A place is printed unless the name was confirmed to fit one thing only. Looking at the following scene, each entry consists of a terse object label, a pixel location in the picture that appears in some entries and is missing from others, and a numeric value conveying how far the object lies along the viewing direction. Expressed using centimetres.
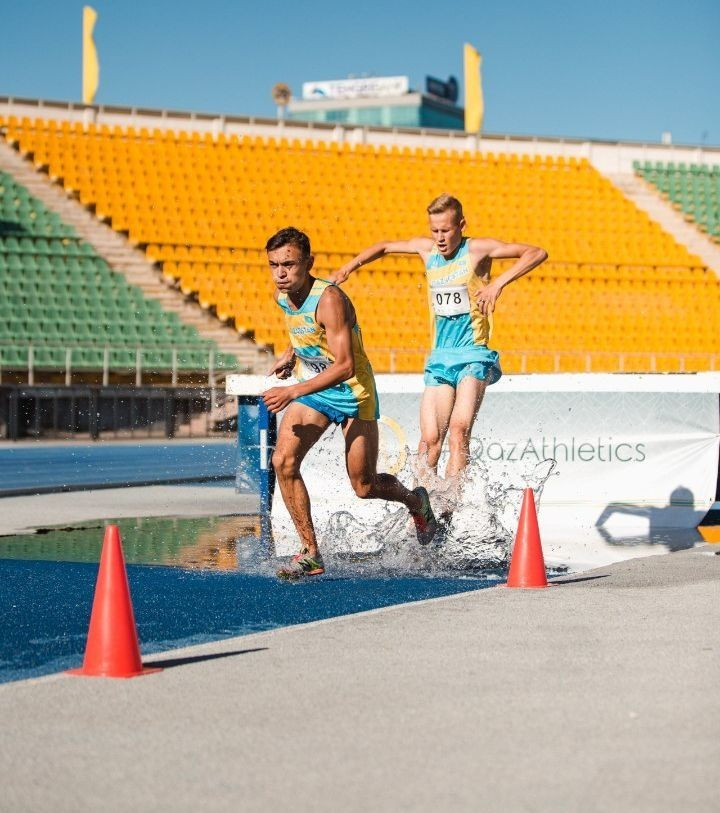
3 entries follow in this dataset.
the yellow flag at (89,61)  3906
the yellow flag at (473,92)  4300
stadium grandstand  2850
